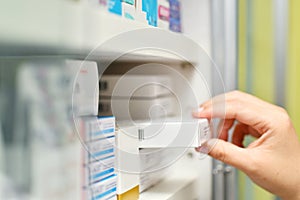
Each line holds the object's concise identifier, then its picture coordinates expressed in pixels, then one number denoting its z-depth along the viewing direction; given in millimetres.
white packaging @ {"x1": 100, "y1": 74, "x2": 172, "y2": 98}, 736
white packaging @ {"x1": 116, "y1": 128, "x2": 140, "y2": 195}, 581
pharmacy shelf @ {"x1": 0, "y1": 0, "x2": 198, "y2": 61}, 327
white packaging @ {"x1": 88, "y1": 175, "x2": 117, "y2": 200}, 510
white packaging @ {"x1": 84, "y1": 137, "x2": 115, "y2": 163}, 484
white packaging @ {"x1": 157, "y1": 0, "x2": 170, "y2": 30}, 780
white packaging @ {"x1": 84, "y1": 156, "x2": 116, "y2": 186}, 494
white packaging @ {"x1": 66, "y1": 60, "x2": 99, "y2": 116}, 467
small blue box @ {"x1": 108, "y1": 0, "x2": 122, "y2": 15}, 546
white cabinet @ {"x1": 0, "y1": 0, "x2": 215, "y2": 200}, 346
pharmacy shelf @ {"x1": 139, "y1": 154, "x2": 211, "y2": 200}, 710
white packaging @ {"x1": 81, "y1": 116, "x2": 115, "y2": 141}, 469
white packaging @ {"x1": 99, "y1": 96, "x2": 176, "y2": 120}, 726
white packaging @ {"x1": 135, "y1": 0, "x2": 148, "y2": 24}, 652
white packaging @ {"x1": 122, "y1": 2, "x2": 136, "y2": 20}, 594
